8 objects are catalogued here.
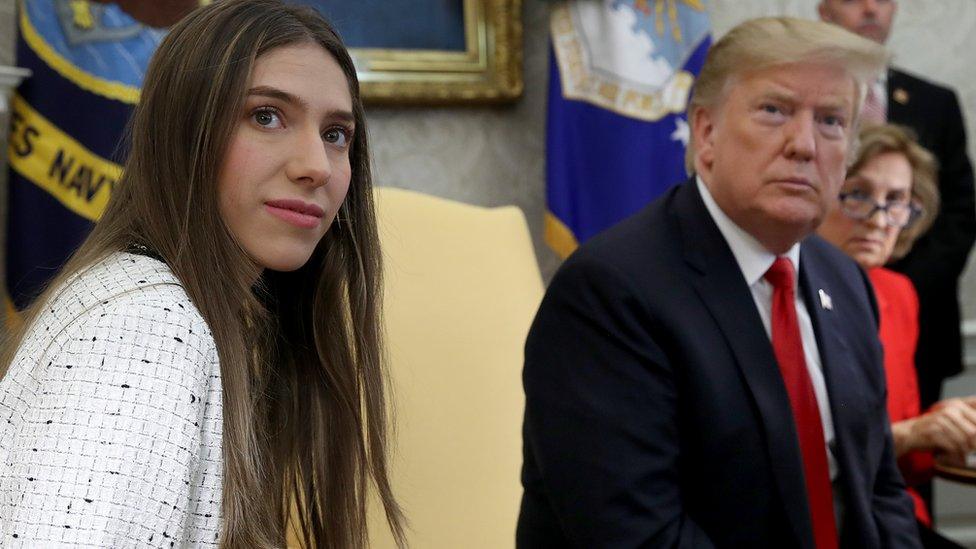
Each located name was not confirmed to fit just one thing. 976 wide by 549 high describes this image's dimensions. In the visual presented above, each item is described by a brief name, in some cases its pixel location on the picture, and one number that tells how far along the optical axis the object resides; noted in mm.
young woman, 1057
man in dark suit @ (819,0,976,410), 4195
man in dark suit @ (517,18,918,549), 1840
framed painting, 4039
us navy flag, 3266
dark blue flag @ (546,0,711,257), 3934
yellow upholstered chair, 2078
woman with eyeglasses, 2916
